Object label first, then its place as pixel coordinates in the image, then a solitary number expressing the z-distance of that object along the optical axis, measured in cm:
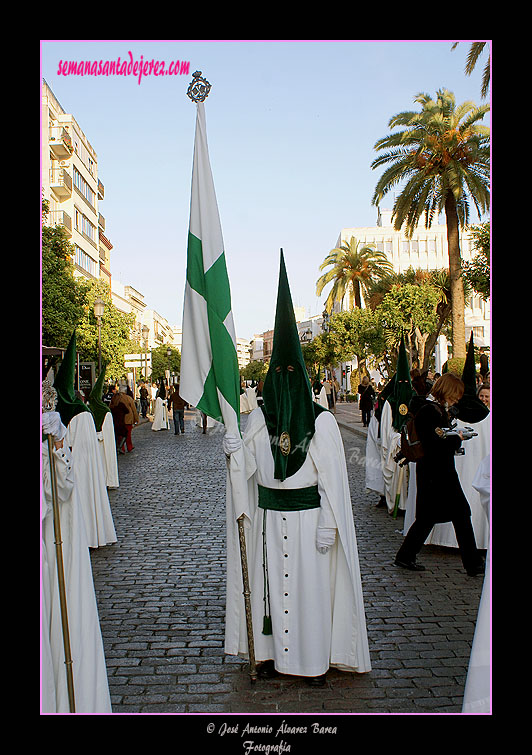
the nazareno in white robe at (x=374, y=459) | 1066
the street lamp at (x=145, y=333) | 4446
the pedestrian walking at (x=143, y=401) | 4402
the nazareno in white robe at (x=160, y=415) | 3148
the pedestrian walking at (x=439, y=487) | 684
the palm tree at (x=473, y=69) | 1534
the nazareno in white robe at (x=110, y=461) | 1292
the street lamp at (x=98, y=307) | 2502
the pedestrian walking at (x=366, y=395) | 2327
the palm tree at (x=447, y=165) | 2294
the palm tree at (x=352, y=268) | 4462
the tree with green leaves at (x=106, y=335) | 3472
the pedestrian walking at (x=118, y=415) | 1925
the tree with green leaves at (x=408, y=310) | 3425
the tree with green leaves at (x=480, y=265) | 2242
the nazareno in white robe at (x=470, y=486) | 777
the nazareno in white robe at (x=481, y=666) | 311
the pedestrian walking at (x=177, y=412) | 2730
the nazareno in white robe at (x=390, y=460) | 991
